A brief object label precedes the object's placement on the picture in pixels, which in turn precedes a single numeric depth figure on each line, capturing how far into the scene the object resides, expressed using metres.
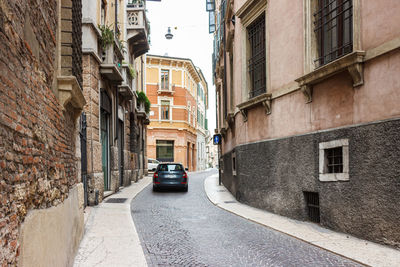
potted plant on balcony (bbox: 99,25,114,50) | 13.64
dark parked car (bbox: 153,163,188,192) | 17.86
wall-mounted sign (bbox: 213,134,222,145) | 23.08
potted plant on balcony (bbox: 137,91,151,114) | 25.77
